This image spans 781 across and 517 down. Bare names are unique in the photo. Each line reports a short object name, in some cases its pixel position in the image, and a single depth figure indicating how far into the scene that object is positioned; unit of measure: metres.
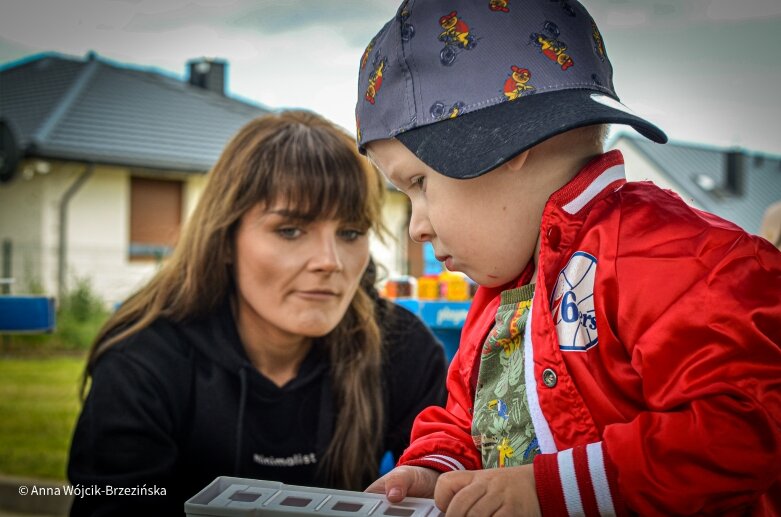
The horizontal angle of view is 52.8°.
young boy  0.72
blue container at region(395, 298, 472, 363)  2.41
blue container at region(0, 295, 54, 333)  2.25
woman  1.57
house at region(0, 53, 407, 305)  9.39
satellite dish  5.22
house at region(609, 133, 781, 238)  8.50
